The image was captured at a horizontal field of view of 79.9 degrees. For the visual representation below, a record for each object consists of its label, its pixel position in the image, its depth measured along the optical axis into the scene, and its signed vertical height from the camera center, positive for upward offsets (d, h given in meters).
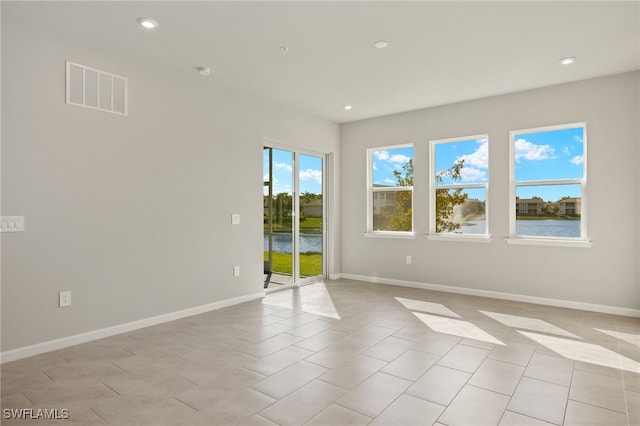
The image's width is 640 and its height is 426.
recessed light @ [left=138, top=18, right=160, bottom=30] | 2.98 +1.51
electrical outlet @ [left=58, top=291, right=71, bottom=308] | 3.18 -0.71
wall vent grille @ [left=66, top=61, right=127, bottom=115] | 3.27 +1.12
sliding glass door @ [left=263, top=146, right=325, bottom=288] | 5.34 -0.03
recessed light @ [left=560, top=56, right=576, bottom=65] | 3.72 +1.50
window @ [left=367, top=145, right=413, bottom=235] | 5.86 +0.37
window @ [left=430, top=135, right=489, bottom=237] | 5.16 +0.37
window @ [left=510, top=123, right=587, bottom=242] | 4.48 +0.36
